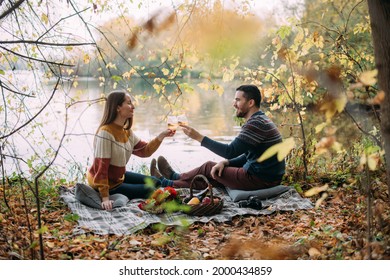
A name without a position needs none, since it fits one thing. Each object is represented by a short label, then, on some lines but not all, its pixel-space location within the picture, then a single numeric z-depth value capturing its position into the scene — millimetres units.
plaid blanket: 2902
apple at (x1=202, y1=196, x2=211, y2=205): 3157
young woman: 3293
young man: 3500
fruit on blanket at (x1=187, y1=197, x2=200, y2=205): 3207
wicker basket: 3127
